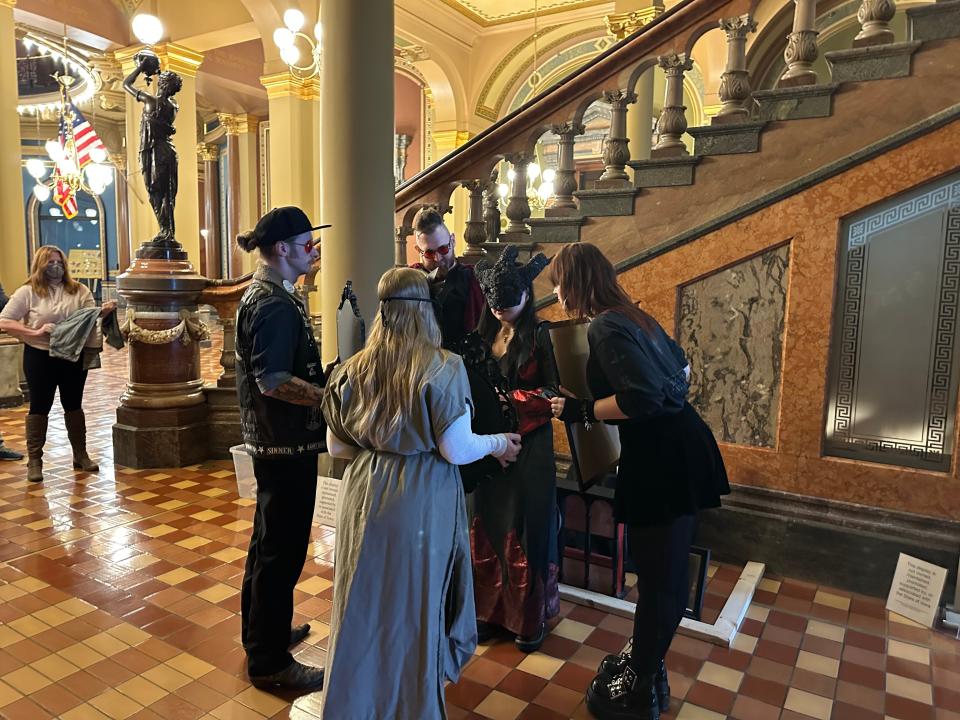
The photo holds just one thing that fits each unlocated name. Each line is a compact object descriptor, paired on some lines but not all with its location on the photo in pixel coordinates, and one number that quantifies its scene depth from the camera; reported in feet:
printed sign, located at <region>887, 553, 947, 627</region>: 9.87
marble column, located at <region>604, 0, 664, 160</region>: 22.04
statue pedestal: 16.97
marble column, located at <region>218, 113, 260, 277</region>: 55.47
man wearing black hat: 7.53
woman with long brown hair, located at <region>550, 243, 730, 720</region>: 6.99
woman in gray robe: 6.03
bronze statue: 16.31
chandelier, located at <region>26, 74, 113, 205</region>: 37.52
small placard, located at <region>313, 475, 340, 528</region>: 12.53
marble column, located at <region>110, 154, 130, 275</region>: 59.62
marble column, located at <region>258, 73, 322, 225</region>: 32.55
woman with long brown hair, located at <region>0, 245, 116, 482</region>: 15.56
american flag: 37.45
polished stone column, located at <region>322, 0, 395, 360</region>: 12.59
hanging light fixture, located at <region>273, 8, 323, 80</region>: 19.60
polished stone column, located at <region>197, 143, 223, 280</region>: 61.63
